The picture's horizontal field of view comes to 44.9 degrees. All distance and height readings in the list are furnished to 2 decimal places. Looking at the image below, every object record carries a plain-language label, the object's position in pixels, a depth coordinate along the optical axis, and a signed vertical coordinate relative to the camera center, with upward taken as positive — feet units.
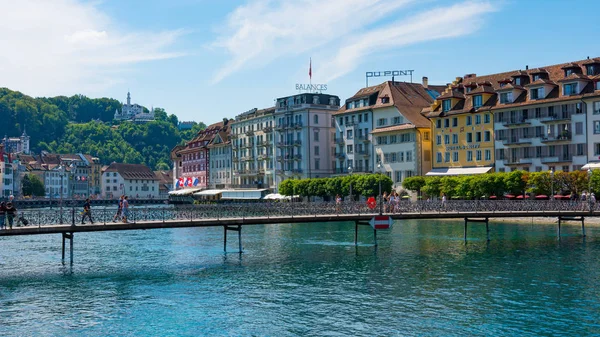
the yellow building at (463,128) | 332.39 +31.76
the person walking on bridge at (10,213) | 158.92 -2.69
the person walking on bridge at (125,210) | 172.85 -2.55
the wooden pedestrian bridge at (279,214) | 167.28 -4.66
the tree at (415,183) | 343.46 +5.99
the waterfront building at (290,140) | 441.68 +36.32
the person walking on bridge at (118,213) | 174.01 -3.26
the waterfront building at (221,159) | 549.54 +30.47
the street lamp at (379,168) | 380.68 +14.92
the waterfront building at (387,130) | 366.63 +34.76
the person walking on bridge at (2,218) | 158.81 -3.75
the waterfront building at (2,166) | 646.28 +31.10
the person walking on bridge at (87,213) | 167.94 -3.06
